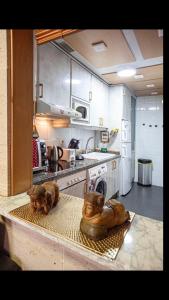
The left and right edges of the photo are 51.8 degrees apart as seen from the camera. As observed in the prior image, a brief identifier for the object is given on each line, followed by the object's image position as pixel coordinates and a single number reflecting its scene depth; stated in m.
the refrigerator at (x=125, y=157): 3.42
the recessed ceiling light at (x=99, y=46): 1.68
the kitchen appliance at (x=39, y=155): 1.56
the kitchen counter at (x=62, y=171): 1.43
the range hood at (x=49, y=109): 1.57
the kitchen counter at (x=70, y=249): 0.51
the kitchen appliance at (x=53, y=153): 1.97
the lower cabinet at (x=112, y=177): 2.84
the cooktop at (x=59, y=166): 1.74
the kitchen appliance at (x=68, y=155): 2.13
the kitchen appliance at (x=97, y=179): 2.15
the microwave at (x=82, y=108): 2.24
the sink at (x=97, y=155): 2.77
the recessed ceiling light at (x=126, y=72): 2.58
